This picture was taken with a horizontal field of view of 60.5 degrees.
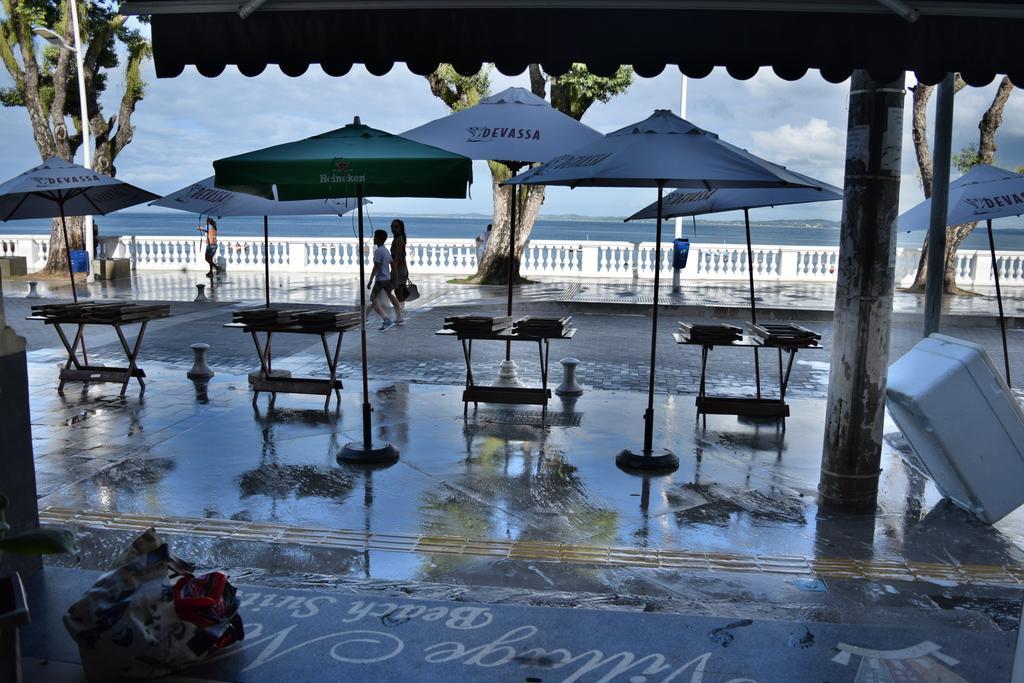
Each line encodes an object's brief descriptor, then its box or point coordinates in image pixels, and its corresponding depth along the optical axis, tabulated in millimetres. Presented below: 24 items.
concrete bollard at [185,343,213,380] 10500
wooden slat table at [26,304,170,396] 9648
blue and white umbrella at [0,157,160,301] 9031
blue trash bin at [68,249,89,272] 24531
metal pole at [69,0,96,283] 23984
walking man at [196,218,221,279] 24047
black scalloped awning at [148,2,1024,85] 4434
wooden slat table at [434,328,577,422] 8547
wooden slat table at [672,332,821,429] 8508
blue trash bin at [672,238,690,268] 22344
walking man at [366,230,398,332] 15383
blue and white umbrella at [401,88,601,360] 8352
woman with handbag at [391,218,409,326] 15758
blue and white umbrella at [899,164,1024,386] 7957
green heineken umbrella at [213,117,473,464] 6305
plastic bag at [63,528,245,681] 3668
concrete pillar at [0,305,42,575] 4680
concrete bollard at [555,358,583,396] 9836
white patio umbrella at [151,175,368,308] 9281
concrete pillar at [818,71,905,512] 6016
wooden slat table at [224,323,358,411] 9111
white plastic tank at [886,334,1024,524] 5969
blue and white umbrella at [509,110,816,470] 6305
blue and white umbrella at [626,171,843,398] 8346
